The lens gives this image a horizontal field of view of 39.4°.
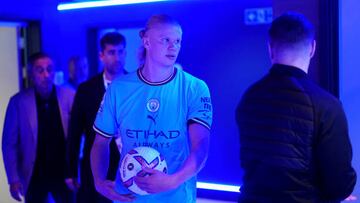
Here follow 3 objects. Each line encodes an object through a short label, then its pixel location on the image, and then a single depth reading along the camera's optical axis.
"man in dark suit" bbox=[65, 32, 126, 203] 3.42
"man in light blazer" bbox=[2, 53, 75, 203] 3.82
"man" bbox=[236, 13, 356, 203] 1.83
